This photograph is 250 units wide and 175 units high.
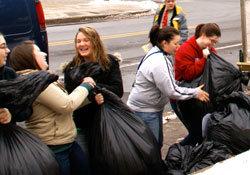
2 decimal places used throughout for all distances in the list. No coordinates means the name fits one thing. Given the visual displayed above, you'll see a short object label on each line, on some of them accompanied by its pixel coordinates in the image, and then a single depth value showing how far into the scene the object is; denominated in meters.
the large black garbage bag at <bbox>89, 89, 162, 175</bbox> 3.21
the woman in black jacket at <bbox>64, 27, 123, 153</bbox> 3.69
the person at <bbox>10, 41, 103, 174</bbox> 2.97
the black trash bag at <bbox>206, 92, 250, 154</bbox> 3.79
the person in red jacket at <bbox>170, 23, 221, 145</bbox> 4.18
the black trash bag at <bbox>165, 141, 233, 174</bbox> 3.62
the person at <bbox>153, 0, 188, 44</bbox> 7.11
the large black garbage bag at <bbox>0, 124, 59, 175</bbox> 2.66
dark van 6.47
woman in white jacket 3.87
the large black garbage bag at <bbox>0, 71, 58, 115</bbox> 2.68
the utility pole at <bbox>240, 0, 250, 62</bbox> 6.38
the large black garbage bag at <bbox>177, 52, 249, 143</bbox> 4.13
